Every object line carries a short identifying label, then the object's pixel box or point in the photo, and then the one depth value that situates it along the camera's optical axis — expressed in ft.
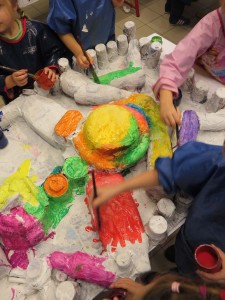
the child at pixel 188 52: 3.30
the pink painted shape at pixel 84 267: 2.52
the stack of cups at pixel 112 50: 3.95
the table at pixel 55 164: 2.58
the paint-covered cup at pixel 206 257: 2.29
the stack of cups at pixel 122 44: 3.96
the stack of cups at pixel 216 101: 3.30
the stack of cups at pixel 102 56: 3.87
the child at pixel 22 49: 3.56
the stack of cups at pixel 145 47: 4.00
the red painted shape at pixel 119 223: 2.64
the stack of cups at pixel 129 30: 4.02
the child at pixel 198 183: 2.28
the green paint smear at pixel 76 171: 2.92
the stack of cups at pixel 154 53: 3.83
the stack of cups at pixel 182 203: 2.80
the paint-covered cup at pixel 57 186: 2.82
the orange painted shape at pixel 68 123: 3.12
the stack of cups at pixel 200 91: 3.49
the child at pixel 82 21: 3.69
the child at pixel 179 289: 1.61
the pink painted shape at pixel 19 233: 2.61
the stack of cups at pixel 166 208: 2.73
